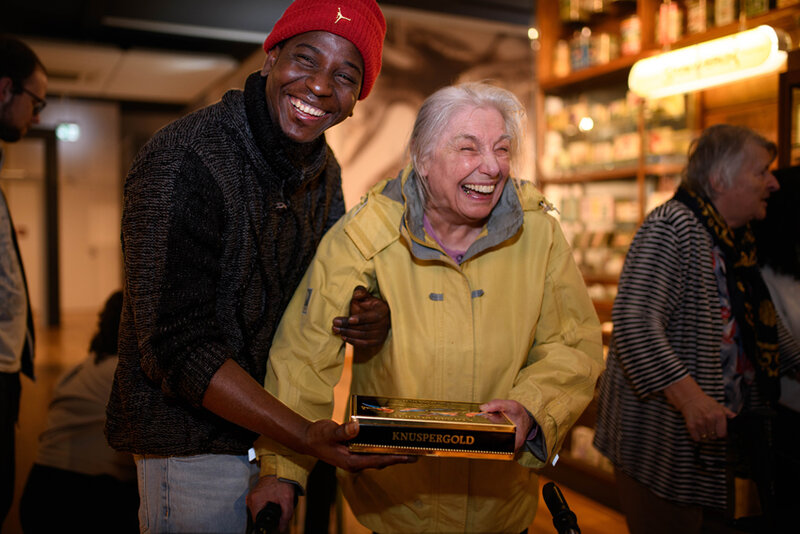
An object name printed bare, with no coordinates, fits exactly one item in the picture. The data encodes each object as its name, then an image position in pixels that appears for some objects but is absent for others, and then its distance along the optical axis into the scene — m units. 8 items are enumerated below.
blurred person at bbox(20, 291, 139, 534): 2.10
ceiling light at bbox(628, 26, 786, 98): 2.49
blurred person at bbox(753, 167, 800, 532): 2.35
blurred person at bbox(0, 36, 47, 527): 2.29
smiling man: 1.23
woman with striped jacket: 2.04
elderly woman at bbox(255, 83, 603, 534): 1.47
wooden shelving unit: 3.31
